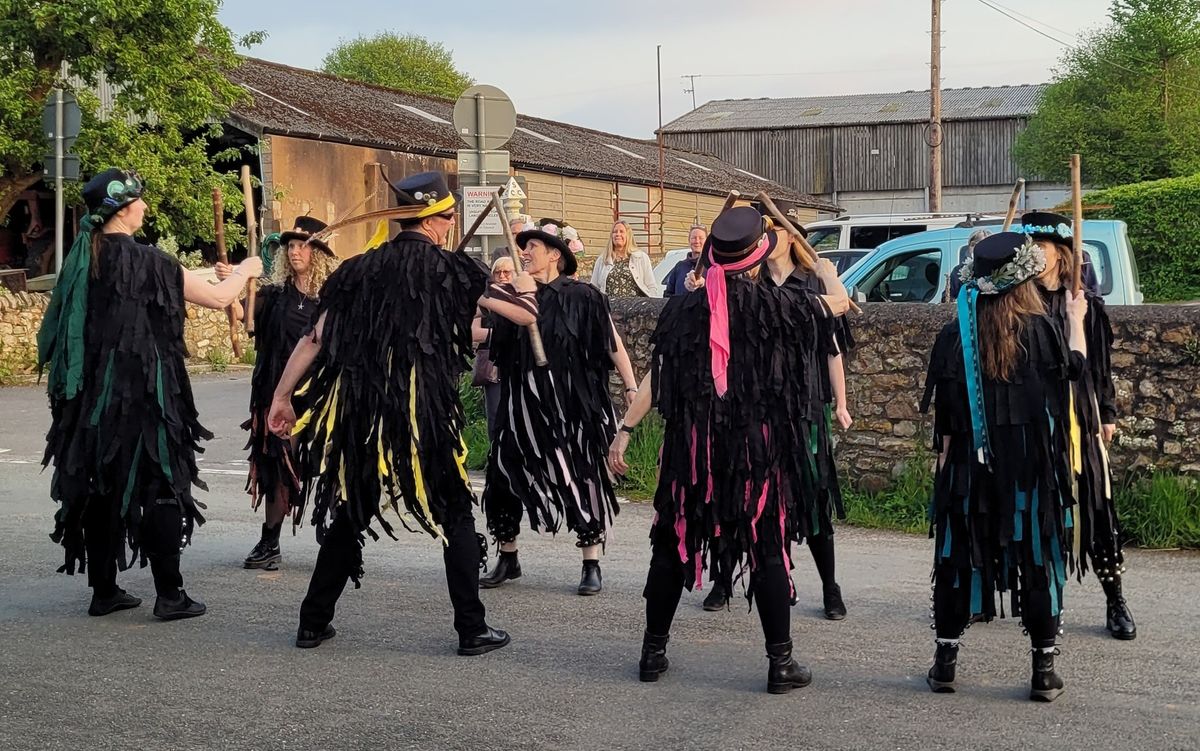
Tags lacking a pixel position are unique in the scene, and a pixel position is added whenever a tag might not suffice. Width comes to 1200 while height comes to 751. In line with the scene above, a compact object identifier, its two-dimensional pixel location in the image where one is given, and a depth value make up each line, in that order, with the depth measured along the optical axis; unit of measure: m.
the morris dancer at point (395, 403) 5.64
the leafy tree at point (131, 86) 21.06
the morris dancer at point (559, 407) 6.83
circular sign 11.74
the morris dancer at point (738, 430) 5.18
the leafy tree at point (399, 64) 79.44
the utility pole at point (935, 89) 32.56
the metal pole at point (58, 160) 16.14
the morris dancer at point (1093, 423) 5.36
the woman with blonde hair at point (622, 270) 11.59
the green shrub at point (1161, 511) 7.87
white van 19.02
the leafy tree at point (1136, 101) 44.59
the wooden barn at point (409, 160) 27.48
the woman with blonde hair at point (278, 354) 7.40
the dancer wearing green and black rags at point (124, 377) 6.05
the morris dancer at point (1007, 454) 4.99
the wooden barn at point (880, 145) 59.41
